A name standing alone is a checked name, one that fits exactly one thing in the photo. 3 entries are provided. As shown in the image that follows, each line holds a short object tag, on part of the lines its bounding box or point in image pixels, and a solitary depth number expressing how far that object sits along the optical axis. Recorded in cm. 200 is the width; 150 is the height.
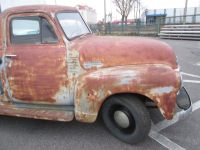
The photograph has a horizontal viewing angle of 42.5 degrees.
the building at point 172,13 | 2300
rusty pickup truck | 337
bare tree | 4778
